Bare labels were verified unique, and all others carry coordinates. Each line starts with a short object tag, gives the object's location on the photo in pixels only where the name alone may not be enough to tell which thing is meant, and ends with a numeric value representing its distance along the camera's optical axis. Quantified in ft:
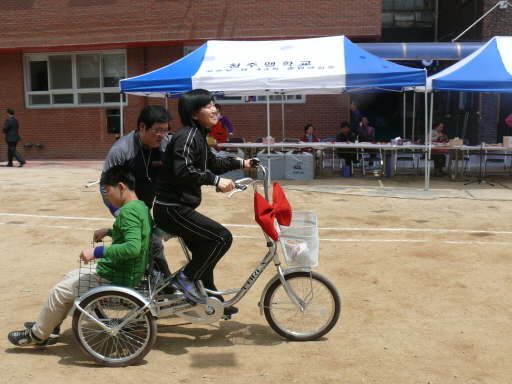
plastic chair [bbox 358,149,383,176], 47.60
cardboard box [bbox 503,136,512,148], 43.86
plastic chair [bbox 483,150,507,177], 46.66
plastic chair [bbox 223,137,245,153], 48.55
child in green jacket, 12.73
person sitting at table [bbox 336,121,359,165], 47.75
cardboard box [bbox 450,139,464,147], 45.01
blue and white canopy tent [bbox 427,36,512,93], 39.06
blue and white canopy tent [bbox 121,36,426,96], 38.24
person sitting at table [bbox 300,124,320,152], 50.11
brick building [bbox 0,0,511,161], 58.03
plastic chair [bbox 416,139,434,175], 47.99
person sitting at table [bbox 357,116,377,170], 50.96
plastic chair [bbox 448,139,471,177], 46.44
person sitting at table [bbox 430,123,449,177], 46.55
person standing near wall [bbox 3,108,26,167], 54.65
